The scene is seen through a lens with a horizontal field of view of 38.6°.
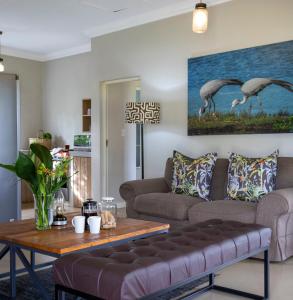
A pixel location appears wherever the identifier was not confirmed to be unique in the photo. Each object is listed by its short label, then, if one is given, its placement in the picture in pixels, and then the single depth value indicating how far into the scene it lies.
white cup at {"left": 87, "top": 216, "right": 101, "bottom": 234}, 2.72
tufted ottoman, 1.86
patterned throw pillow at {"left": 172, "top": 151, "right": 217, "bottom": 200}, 4.37
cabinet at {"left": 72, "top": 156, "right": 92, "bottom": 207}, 6.59
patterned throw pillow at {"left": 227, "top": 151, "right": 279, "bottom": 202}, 3.89
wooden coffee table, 2.41
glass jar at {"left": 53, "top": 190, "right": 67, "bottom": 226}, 2.94
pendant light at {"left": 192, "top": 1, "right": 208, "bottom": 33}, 3.60
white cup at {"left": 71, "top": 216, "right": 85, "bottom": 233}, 2.73
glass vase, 2.84
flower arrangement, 2.83
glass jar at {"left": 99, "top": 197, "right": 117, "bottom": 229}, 2.86
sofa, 3.47
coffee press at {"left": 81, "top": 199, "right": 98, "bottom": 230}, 2.88
